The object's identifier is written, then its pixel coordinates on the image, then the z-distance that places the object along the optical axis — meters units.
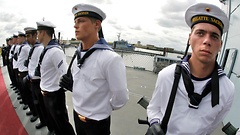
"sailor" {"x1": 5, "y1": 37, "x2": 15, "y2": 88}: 6.11
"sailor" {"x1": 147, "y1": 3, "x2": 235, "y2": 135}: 1.06
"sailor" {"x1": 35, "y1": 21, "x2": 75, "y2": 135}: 2.58
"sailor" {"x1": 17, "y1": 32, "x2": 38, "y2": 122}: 4.02
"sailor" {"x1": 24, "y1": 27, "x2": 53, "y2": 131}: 3.02
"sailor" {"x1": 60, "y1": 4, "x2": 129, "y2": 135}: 1.72
